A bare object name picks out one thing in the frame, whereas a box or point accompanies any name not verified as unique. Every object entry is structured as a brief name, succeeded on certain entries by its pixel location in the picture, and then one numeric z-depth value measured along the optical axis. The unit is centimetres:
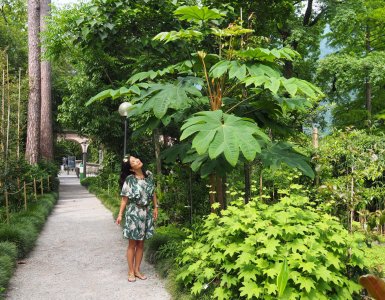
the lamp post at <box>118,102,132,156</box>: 647
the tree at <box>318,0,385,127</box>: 1249
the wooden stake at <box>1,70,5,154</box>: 766
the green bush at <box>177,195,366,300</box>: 296
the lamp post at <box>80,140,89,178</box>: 2982
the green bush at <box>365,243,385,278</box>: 332
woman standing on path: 448
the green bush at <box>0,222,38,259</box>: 564
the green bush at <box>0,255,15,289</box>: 416
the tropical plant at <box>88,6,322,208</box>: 256
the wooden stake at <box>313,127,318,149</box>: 707
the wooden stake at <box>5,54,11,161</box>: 747
